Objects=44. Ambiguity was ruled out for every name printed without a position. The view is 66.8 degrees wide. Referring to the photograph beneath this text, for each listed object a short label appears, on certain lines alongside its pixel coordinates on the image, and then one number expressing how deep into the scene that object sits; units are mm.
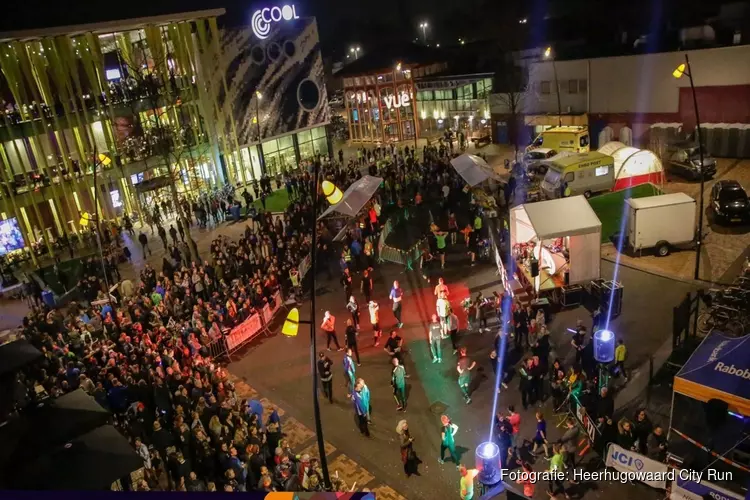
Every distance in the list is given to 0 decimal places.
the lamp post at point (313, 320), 9195
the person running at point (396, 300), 17078
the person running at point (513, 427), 10984
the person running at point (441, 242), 21250
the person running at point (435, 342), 15109
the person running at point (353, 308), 16645
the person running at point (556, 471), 10348
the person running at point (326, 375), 13656
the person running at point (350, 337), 15055
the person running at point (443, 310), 15383
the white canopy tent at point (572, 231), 16812
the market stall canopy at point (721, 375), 9570
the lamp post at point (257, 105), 39750
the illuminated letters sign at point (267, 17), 38719
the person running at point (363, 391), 12484
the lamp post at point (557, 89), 38312
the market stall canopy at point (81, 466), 6273
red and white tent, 27547
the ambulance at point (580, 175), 26844
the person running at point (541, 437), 10896
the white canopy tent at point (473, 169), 24500
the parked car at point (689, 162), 27734
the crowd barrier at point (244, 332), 17000
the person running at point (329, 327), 15812
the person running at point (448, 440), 11131
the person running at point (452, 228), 22844
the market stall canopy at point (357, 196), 22873
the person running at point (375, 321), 16312
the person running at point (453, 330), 15419
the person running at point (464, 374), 13102
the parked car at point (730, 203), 21484
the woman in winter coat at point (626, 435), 10367
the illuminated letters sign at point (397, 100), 47281
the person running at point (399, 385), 13016
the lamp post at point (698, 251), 17391
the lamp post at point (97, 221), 22278
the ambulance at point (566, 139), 34438
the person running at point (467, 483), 10219
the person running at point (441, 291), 15750
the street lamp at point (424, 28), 91900
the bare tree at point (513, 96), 41125
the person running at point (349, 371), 13680
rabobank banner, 9008
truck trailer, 19594
